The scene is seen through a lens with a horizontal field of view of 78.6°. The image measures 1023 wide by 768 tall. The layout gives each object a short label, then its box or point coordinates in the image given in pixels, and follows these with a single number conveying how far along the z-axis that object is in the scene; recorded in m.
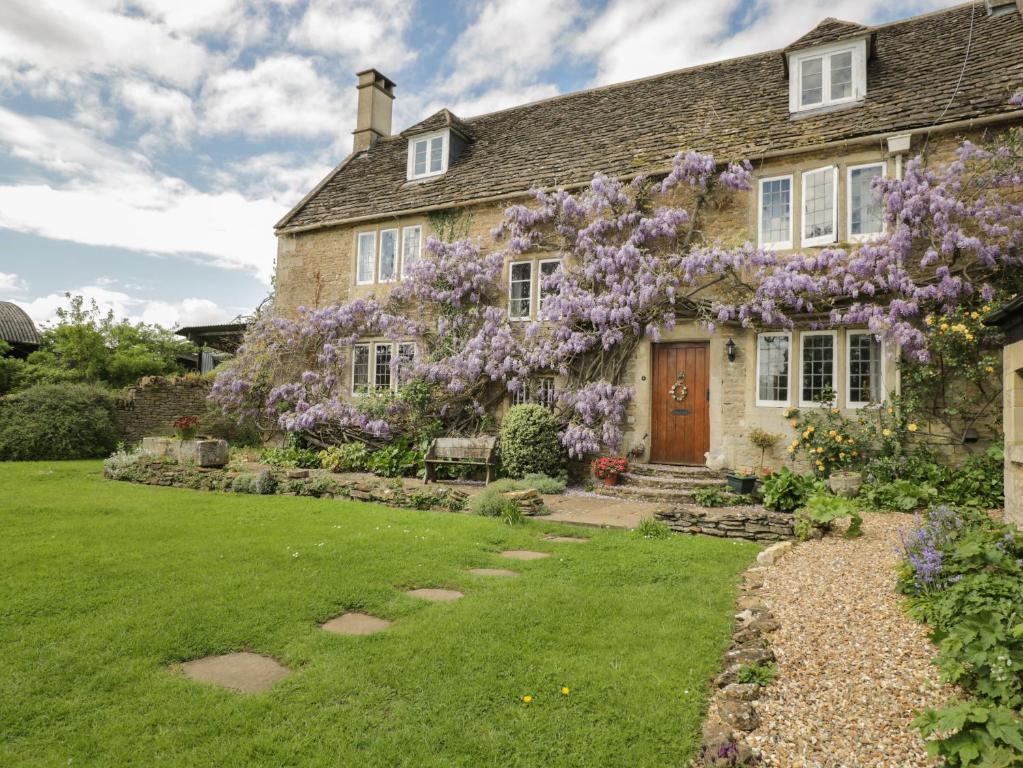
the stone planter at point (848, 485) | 8.88
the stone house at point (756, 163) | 10.19
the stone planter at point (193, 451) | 12.29
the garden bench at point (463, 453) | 11.46
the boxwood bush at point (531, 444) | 11.25
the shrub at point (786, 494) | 8.25
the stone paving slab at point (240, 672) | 3.33
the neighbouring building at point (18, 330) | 26.48
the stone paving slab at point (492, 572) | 5.51
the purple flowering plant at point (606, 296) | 9.39
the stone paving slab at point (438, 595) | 4.78
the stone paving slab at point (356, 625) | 4.08
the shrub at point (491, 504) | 8.30
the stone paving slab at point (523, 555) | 6.09
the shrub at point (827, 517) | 6.67
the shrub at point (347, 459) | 13.31
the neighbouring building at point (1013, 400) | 5.70
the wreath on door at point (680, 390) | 11.54
